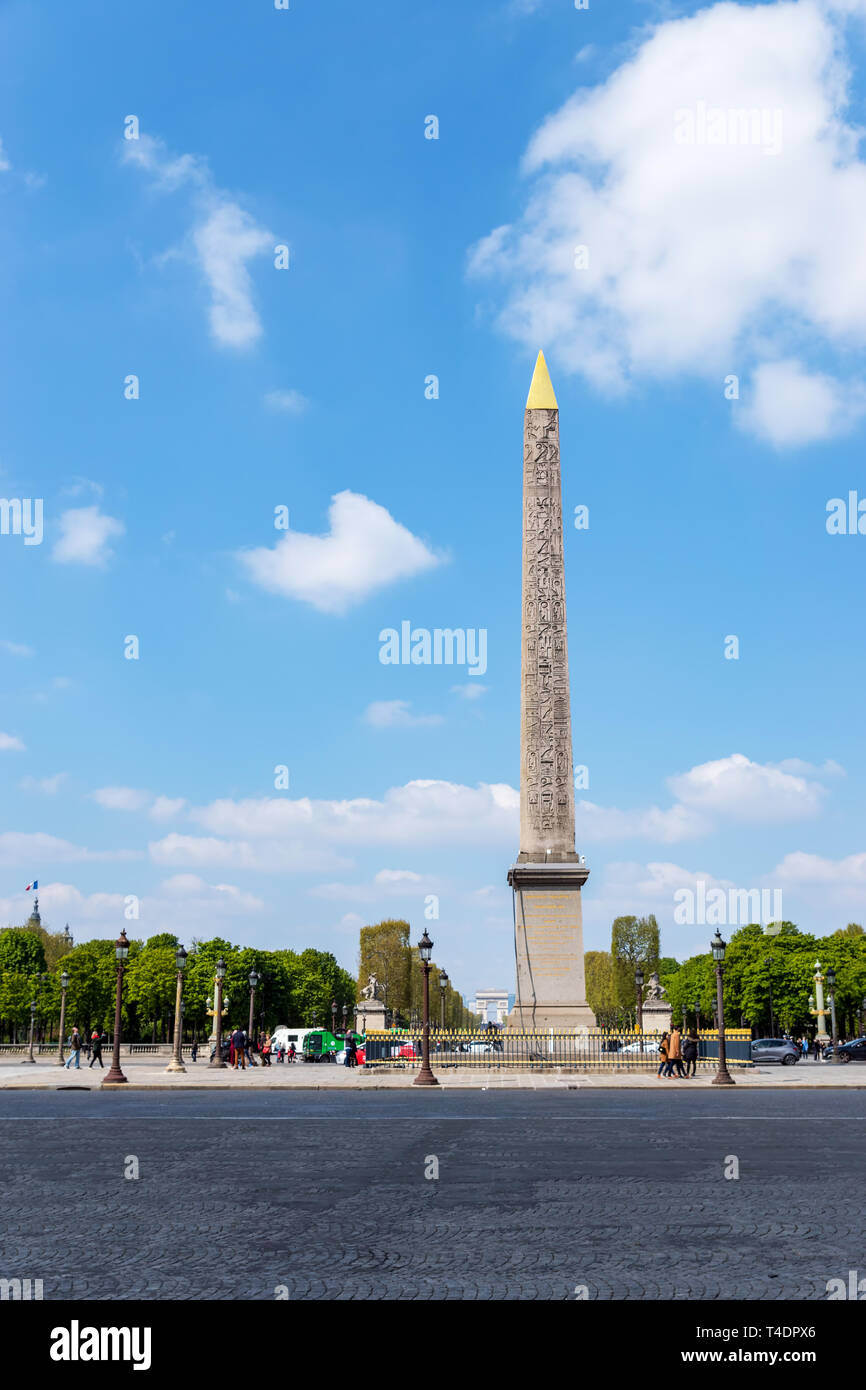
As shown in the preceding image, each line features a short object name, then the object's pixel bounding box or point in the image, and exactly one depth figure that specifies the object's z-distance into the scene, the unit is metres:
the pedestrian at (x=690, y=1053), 32.56
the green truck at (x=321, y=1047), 58.00
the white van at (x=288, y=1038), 58.28
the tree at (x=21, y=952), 100.24
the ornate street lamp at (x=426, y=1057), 29.72
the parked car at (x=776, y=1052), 50.03
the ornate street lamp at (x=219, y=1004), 42.94
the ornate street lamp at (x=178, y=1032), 37.42
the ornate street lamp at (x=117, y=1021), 31.23
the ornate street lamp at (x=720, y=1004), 29.44
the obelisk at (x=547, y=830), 35.69
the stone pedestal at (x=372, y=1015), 48.66
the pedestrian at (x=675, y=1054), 31.08
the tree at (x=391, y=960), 99.50
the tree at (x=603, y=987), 108.19
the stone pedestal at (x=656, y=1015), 45.38
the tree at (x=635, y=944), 109.44
